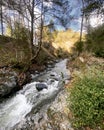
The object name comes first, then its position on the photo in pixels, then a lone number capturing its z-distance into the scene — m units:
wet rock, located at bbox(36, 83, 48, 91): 4.18
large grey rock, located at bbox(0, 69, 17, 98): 3.88
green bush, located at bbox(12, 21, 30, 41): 6.31
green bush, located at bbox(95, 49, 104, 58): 6.85
